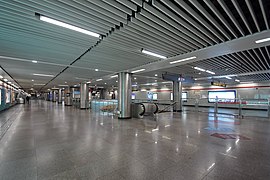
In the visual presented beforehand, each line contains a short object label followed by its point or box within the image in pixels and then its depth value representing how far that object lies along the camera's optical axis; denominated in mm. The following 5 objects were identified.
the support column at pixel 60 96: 27352
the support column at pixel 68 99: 20930
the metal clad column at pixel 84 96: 15202
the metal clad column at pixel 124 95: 8508
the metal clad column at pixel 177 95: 12355
